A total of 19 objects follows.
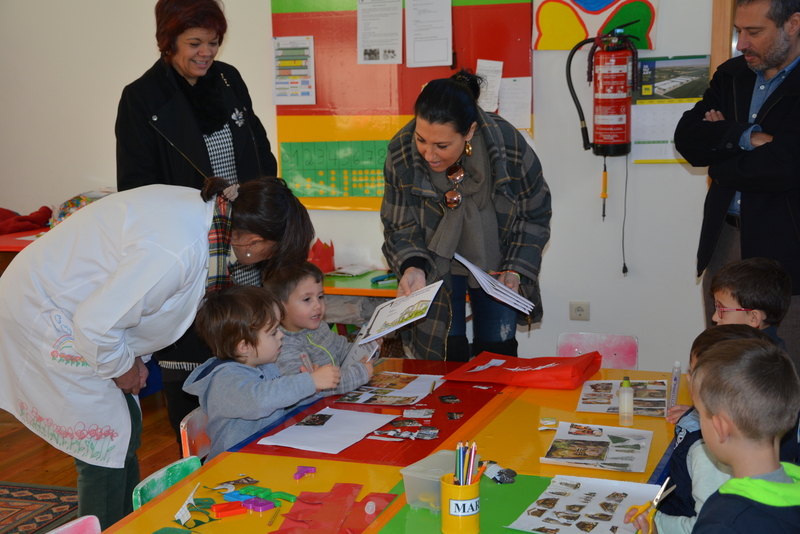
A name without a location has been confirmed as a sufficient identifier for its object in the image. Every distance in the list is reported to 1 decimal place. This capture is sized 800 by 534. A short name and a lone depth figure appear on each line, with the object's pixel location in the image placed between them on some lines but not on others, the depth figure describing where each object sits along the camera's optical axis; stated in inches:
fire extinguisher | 137.2
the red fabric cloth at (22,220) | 176.9
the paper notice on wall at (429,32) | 150.7
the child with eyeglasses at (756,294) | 83.7
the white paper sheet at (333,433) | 68.7
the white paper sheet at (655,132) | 140.6
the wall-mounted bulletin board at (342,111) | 156.6
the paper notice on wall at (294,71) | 162.2
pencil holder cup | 50.2
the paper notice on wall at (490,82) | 149.5
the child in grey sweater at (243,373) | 74.9
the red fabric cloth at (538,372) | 82.2
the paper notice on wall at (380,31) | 154.4
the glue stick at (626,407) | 71.2
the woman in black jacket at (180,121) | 93.7
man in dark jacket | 93.8
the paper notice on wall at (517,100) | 148.3
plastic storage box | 54.0
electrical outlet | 152.6
